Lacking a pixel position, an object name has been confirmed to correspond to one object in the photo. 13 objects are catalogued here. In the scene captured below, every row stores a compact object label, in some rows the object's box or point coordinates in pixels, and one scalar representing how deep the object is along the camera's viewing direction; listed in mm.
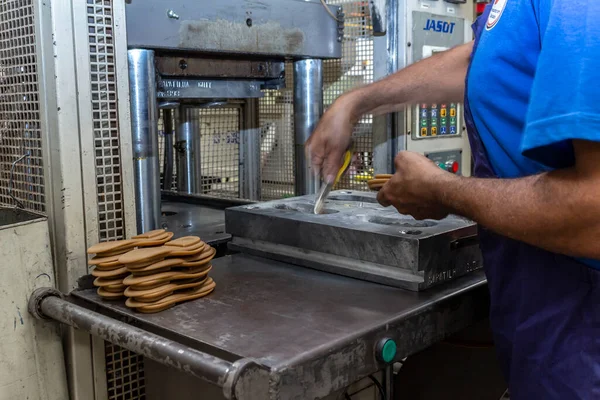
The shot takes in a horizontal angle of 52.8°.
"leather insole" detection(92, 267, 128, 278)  1062
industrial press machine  902
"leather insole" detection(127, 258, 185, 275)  1031
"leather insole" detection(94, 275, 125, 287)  1078
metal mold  1121
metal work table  838
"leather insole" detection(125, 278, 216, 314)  1027
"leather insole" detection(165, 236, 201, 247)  1094
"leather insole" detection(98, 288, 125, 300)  1093
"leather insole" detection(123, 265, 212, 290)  1022
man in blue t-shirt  677
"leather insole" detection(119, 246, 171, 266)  1020
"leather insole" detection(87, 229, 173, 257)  1076
